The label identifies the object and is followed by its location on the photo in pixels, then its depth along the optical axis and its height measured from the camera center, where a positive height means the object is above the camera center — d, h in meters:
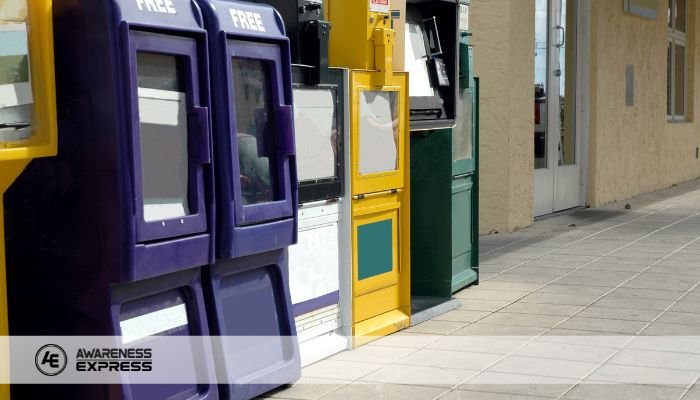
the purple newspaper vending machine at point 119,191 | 6.95 -0.67
